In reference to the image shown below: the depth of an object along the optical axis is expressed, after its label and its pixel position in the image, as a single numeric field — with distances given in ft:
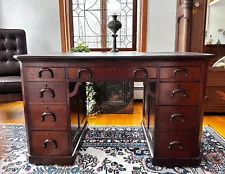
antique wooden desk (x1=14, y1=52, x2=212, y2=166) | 4.18
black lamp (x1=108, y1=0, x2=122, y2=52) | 5.53
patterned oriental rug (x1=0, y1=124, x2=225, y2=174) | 4.48
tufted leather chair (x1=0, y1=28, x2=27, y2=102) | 8.57
